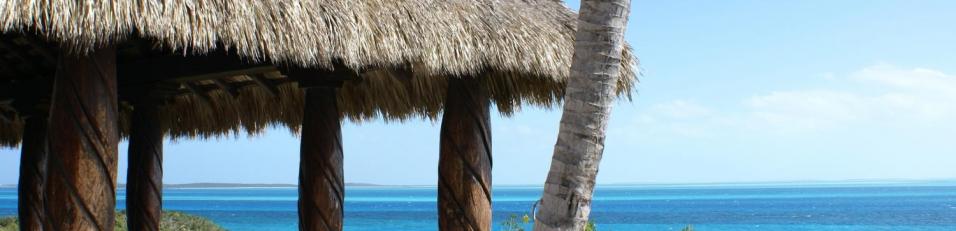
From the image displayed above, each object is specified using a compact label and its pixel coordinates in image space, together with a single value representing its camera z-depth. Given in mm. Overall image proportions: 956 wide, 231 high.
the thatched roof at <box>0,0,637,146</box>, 3629
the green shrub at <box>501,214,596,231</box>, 11451
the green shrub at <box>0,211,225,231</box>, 13291
